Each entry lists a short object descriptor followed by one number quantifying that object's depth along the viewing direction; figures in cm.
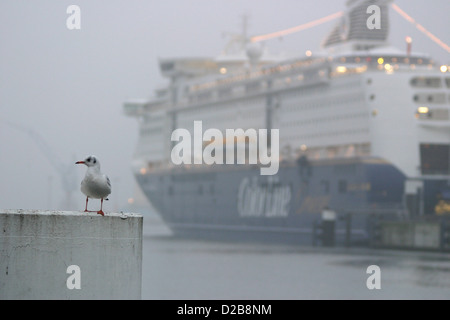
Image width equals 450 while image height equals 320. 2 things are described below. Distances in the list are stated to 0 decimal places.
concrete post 1417
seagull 1545
